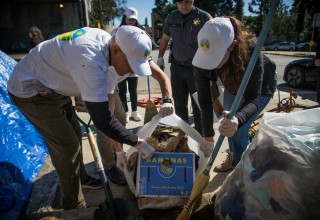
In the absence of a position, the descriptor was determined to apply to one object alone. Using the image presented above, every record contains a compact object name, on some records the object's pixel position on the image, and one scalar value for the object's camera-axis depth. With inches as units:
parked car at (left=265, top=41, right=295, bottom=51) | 1157.1
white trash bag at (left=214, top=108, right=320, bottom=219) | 51.3
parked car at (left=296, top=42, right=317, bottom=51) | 1040.8
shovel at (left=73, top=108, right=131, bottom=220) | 65.6
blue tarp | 81.4
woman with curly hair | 63.5
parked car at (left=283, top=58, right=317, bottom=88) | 264.0
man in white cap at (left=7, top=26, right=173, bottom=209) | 57.6
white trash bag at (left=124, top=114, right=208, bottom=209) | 76.8
